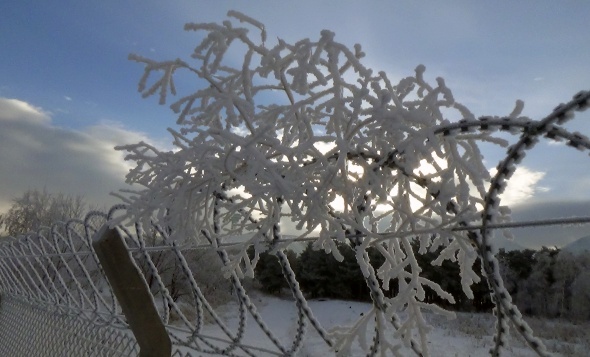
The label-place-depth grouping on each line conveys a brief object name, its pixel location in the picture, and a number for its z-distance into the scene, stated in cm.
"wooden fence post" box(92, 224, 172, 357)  181
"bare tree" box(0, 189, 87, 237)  2092
